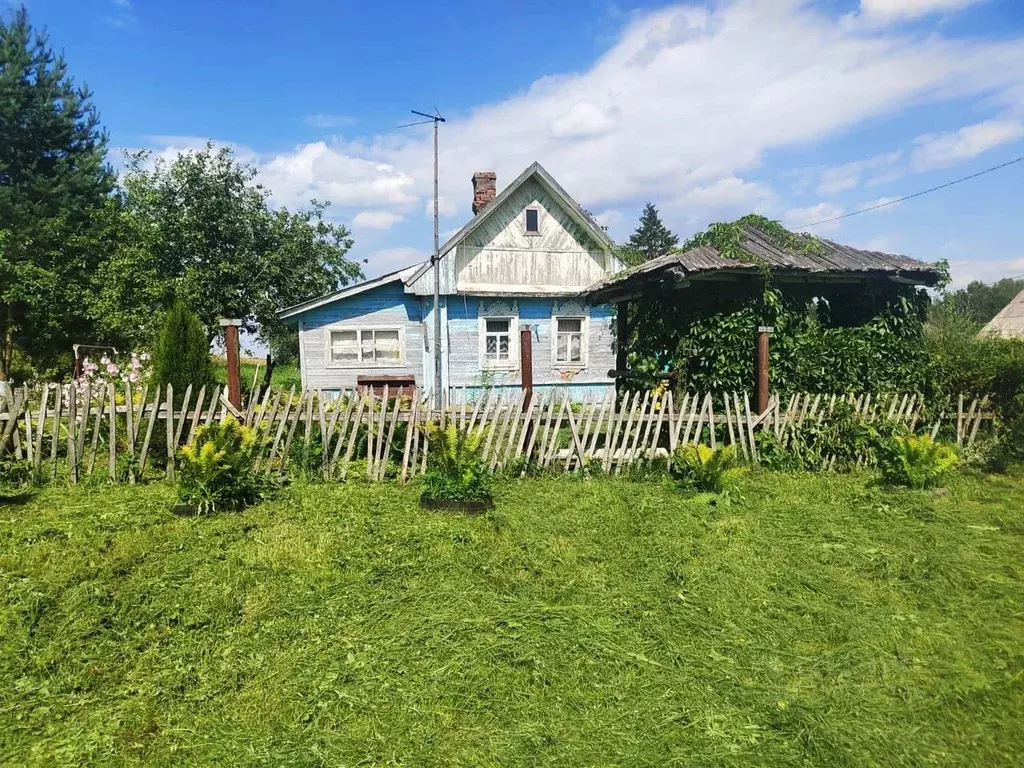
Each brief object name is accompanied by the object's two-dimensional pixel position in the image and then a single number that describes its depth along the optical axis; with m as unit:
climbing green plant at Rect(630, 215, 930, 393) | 8.18
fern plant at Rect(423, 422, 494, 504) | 6.25
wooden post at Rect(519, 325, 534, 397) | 8.12
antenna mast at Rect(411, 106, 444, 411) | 15.32
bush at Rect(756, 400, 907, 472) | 7.82
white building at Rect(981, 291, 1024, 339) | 23.38
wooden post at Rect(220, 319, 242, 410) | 8.04
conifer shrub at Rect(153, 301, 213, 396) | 10.35
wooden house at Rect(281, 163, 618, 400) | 15.37
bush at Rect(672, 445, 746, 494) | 6.68
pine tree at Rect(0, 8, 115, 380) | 20.28
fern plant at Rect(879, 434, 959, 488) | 6.75
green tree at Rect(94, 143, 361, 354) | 16.88
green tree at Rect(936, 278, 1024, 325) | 56.09
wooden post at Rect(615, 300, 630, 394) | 10.46
